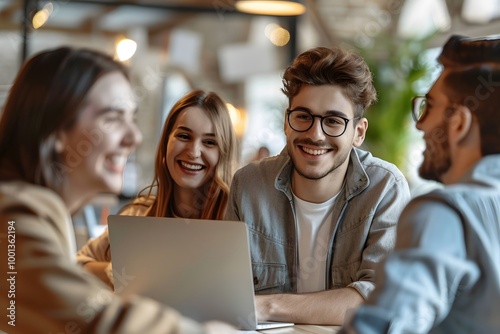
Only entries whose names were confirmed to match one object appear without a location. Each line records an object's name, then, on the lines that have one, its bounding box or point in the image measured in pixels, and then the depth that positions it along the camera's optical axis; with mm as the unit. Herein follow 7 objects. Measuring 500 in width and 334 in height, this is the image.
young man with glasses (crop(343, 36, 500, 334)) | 1425
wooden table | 2025
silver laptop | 1851
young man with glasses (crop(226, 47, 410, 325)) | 2271
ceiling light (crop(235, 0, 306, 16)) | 3703
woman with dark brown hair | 1366
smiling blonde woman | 2479
